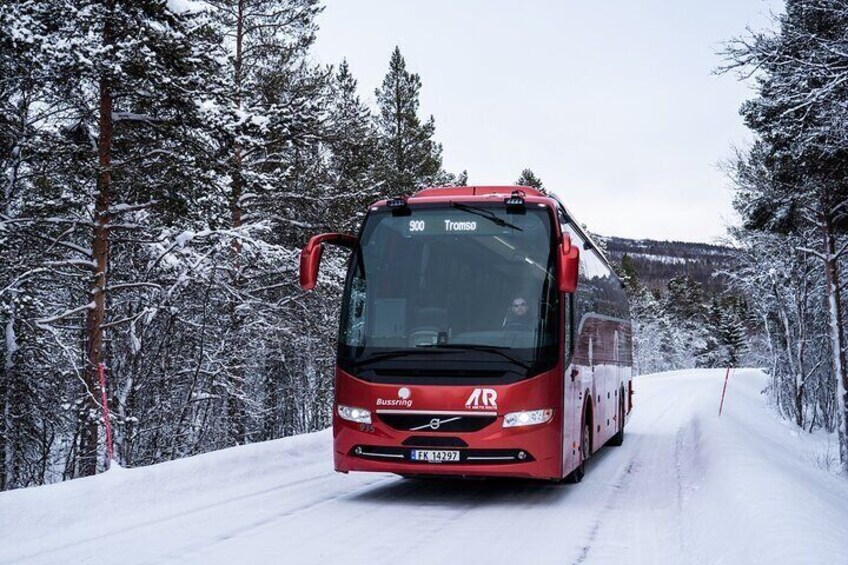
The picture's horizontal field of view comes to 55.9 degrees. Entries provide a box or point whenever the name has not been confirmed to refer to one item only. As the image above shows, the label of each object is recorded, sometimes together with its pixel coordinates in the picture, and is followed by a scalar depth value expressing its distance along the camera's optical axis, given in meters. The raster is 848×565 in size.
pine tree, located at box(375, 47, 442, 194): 34.16
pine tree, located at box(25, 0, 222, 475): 12.24
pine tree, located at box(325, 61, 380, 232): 19.89
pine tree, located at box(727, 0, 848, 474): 10.66
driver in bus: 8.51
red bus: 8.22
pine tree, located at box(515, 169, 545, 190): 46.12
